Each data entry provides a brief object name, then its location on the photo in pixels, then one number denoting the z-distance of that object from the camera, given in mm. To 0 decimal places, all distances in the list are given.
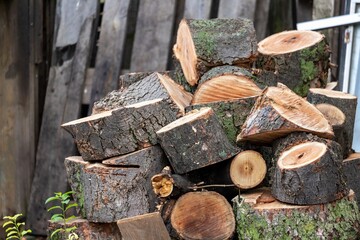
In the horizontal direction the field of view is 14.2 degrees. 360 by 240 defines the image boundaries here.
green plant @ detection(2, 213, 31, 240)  11347
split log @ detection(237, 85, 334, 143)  7727
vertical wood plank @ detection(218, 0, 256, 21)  10687
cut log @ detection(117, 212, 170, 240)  7616
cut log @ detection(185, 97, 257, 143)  8265
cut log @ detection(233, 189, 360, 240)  7378
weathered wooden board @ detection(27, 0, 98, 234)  11518
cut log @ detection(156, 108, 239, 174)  7832
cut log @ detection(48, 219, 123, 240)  8300
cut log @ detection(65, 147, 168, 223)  8069
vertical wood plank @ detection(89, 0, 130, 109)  11238
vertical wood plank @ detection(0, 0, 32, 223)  11406
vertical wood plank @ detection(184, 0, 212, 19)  10896
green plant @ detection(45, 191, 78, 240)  7982
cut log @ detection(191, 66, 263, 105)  8488
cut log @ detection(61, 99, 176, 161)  8153
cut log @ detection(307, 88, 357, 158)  8656
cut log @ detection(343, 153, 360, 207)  8530
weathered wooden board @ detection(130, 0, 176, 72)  11015
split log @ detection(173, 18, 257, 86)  8893
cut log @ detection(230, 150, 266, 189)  7895
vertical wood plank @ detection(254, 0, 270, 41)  10778
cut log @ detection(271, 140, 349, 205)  7336
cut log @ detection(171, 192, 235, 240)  7699
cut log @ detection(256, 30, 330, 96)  9256
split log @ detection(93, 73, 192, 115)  8649
